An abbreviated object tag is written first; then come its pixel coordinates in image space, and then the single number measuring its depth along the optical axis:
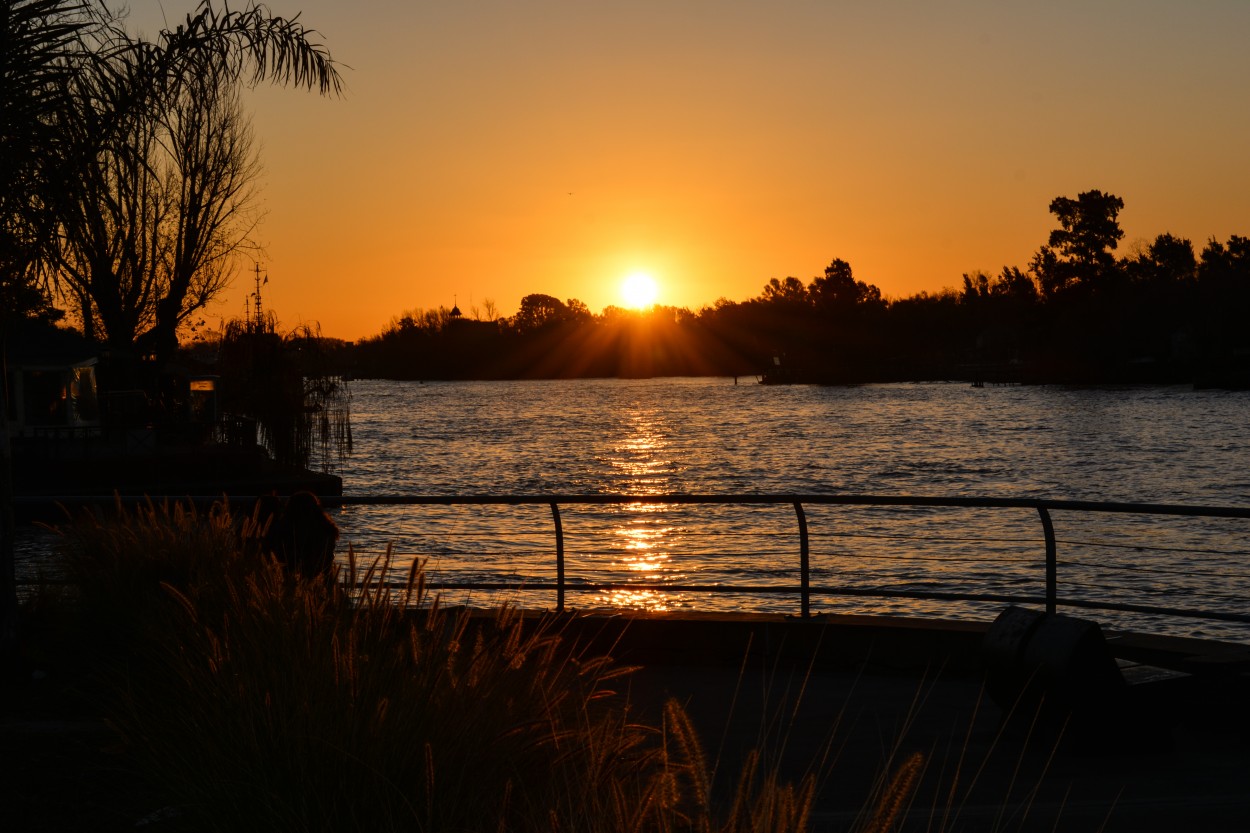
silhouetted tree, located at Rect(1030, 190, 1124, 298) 149.25
